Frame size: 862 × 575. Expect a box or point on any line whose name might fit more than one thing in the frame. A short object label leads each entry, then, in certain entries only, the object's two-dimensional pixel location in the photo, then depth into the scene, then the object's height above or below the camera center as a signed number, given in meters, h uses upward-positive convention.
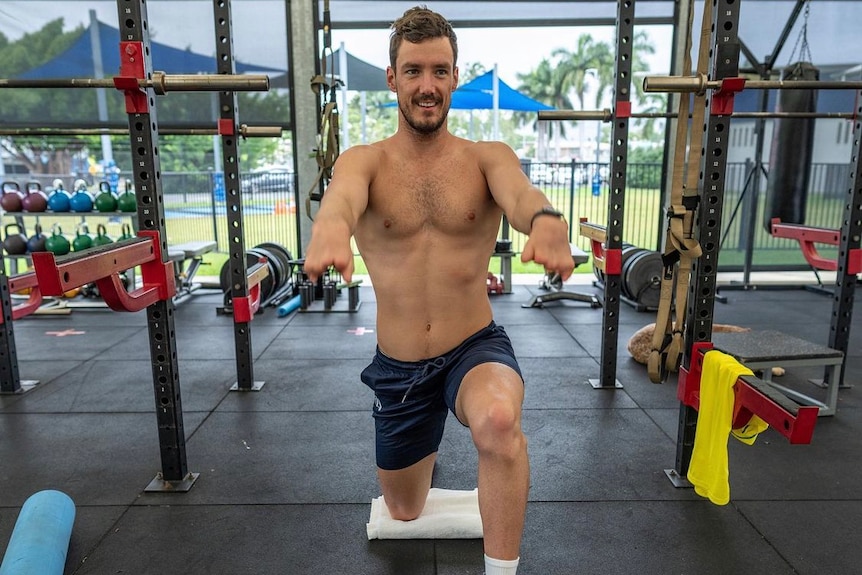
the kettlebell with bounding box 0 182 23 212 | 5.30 -0.24
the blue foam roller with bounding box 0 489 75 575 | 1.67 -1.07
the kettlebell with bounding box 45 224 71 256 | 5.11 -0.60
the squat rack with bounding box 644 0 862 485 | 1.98 -0.05
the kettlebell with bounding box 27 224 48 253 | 5.18 -0.59
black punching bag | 5.52 +0.05
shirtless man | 1.50 -0.31
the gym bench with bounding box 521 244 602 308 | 5.64 -1.15
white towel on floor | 2.02 -1.17
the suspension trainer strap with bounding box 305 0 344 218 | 3.62 +0.29
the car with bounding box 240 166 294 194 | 6.76 -0.10
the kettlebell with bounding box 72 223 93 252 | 5.21 -0.59
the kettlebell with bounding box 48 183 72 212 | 5.32 -0.25
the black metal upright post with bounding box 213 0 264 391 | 2.99 -0.12
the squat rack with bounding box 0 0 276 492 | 1.85 -0.23
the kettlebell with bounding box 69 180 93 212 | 5.32 -0.25
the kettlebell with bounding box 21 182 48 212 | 5.30 -0.25
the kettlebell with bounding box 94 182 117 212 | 5.29 -0.25
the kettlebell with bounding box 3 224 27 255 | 5.13 -0.60
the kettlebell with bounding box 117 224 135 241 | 5.48 -0.54
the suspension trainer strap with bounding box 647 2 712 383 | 2.00 -0.24
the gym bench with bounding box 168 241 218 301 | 5.64 -0.84
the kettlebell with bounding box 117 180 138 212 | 5.33 -0.26
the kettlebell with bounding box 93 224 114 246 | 5.35 -0.57
